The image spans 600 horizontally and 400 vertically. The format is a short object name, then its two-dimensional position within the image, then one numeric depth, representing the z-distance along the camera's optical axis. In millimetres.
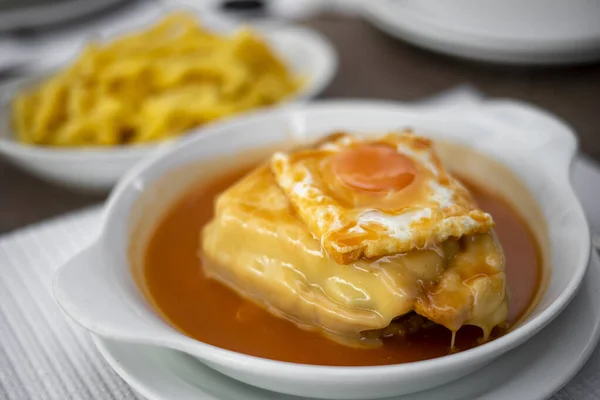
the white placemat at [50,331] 405
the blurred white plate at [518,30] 667
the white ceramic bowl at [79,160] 553
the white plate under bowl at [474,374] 379
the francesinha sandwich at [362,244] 395
